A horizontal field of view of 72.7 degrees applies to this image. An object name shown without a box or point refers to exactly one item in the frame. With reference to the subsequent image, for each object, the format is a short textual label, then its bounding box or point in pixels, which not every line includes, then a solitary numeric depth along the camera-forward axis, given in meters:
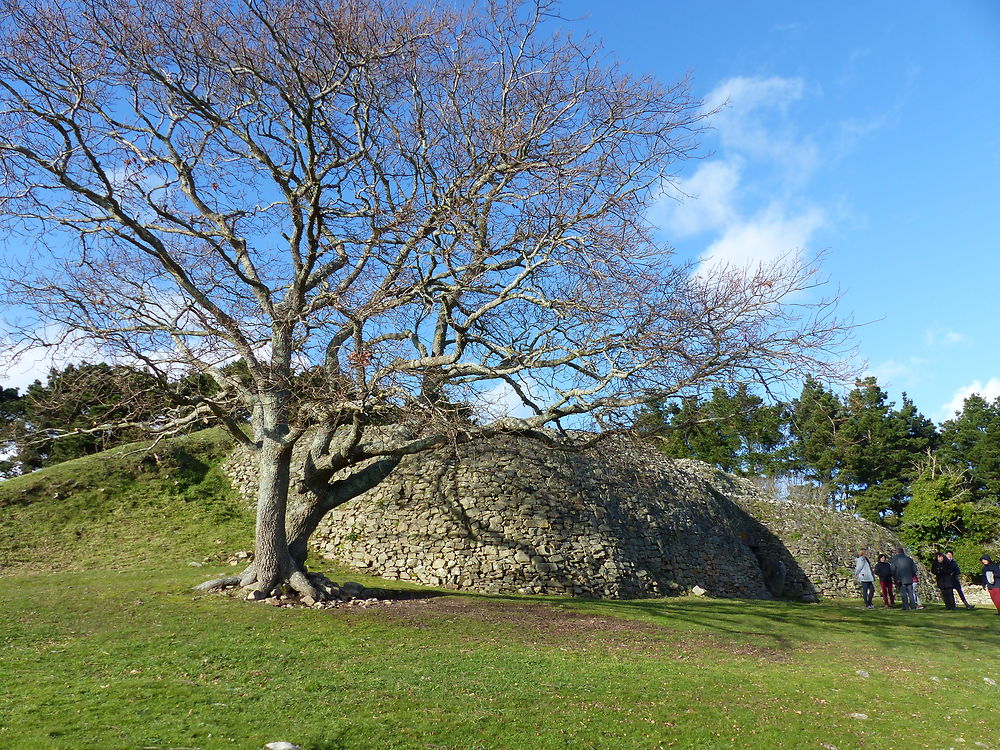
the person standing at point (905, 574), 20.72
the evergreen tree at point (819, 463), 49.96
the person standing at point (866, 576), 21.39
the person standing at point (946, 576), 20.55
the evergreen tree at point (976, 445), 51.89
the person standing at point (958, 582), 20.98
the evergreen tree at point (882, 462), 50.62
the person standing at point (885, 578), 21.62
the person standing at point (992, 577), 19.14
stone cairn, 18.00
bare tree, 11.42
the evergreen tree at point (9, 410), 31.11
